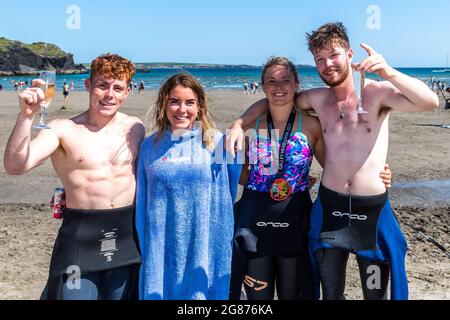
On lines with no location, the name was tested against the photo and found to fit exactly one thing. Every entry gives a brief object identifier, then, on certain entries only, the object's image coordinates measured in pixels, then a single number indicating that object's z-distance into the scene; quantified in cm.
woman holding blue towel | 351
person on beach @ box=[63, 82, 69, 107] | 3550
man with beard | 363
